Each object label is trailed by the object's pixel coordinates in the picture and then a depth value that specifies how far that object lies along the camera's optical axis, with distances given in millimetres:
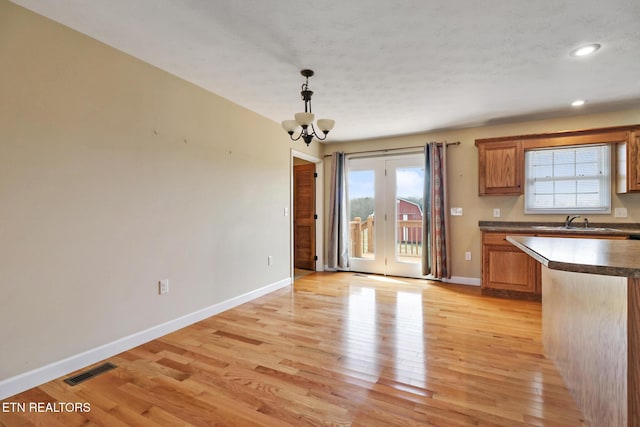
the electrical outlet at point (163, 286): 2742
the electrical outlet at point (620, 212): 3820
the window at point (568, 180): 3926
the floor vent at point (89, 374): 2021
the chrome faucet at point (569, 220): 3953
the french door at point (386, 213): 5020
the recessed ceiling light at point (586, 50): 2312
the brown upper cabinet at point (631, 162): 3518
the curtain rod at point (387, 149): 4656
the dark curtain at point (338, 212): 5430
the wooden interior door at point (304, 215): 5727
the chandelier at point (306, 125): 2715
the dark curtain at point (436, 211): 4652
